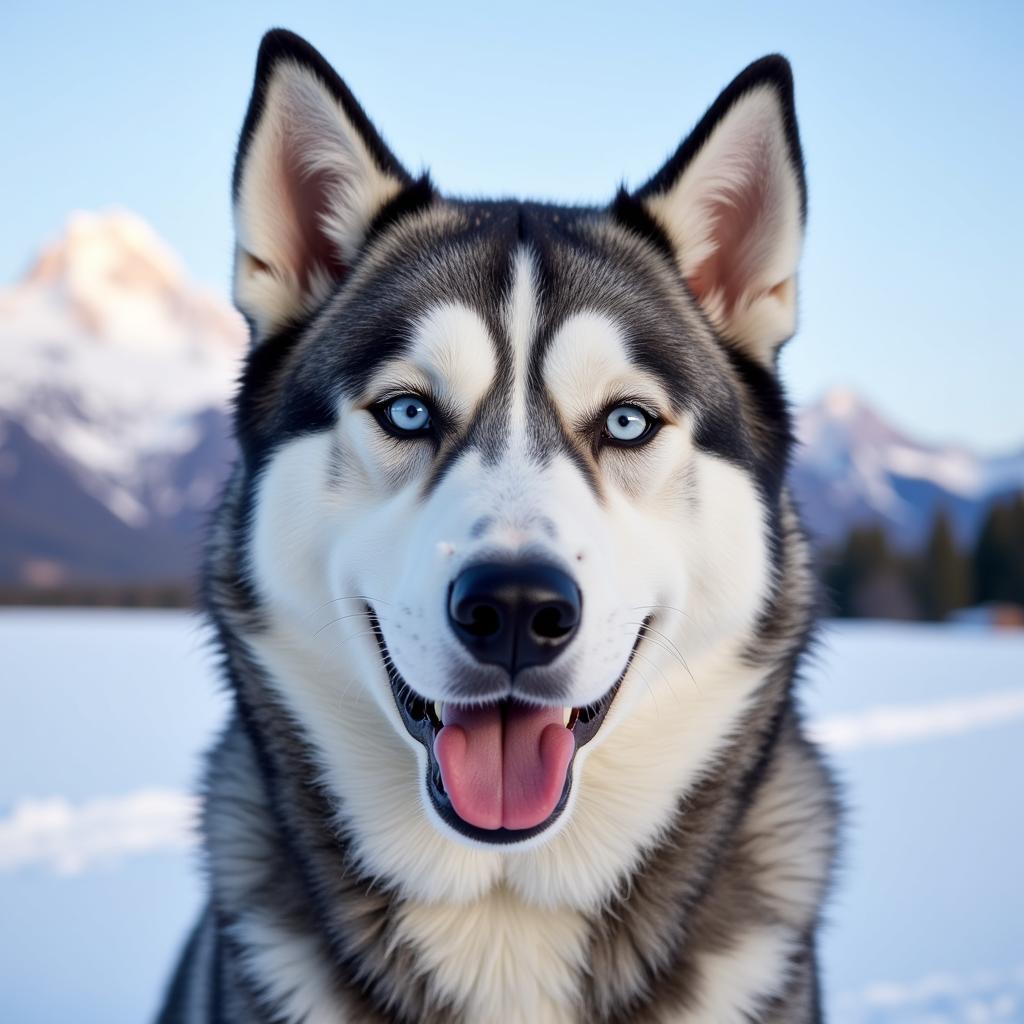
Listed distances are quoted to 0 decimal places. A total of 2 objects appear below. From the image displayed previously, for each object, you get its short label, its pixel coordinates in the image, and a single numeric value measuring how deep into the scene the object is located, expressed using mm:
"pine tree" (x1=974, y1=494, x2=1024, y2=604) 36000
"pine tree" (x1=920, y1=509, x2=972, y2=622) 36719
